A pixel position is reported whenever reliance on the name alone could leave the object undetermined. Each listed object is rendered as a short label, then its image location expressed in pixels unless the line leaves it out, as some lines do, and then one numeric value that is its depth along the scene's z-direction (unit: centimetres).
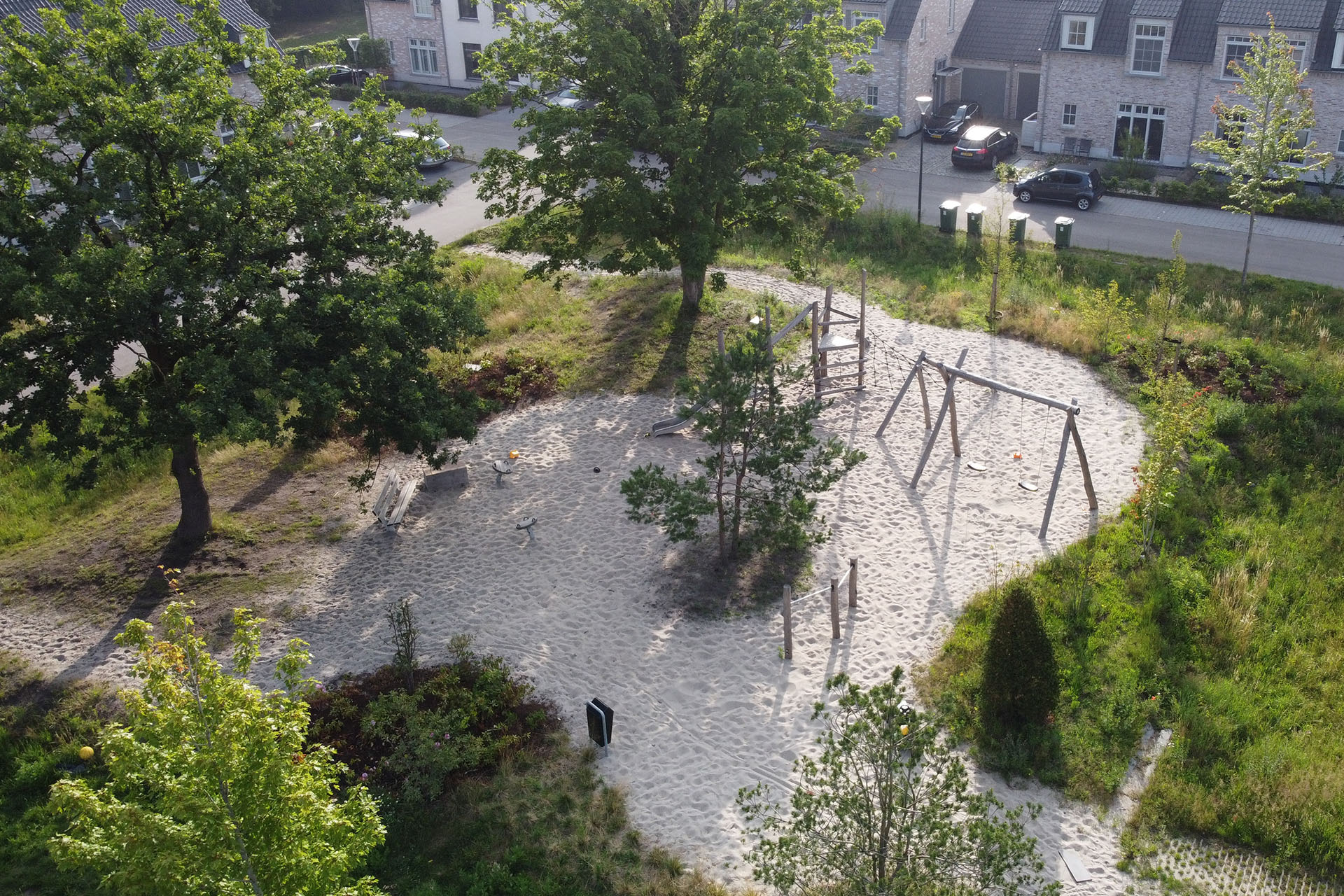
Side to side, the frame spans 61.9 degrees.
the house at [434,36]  4150
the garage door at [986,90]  3778
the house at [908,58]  3512
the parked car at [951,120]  3538
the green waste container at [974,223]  2722
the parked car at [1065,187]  2973
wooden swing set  1620
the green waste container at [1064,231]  2672
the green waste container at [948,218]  2736
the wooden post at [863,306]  2054
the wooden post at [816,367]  1980
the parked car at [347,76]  4250
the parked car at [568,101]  3681
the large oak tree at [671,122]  1939
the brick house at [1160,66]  2944
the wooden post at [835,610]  1417
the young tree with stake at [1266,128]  2281
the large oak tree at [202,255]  1361
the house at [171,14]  2906
